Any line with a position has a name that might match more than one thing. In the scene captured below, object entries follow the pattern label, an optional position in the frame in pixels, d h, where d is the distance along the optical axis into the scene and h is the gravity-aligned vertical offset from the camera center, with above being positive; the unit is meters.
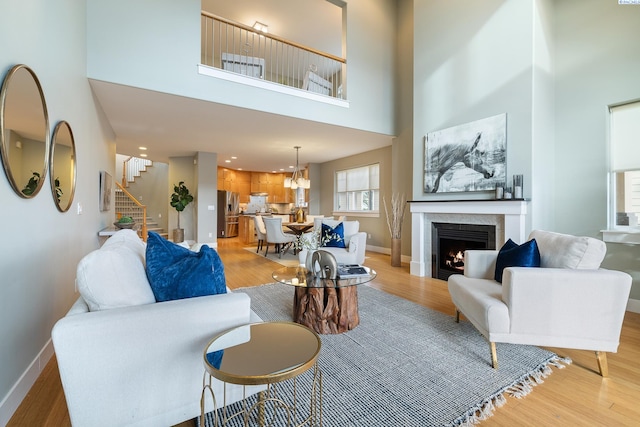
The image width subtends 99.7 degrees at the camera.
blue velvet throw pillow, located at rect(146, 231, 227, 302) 1.39 -0.31
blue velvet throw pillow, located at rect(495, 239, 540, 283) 2.10 -0.37
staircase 8.16 +0.44
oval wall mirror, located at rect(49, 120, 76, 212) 2.19 +0.42
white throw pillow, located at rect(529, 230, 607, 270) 1.87 -0.29
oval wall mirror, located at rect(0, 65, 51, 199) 1.49 +0.52
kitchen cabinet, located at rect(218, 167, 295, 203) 11.02 +1.18
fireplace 3.83 -0.47
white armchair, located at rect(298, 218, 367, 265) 4.19 -0.54
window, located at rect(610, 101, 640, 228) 3.03 +0.54
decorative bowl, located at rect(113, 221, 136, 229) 4.46 -0.19
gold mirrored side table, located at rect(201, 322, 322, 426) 0.98 -0.59
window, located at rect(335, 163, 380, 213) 7.05 +0.65
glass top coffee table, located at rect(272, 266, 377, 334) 2.42 -0.84
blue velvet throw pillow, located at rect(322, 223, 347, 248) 4.45 -0.34
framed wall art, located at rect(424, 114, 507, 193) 3.60 +0.81
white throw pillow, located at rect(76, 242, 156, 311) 1.18 -0.31
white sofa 1.08 -0.57
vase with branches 5.29 -0.27
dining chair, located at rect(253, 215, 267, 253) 6.46 -0.38
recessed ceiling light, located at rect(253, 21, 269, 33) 5.79 +4.06
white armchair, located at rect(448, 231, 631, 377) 1.75 -0.63
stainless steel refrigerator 10.00 -0.03
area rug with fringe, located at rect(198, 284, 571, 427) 1.47 -1.09
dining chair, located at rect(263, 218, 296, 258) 5.89 -0.45
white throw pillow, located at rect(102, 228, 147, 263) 1.61 -0.18
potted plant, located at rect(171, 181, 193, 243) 7.49 +0.33
